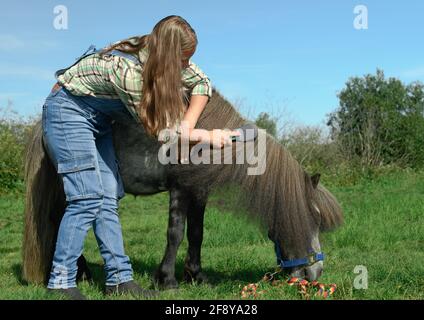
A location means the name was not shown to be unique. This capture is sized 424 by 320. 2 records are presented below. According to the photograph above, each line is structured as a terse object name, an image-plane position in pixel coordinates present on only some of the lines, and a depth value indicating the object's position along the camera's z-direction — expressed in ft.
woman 10.48
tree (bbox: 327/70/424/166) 68.44
